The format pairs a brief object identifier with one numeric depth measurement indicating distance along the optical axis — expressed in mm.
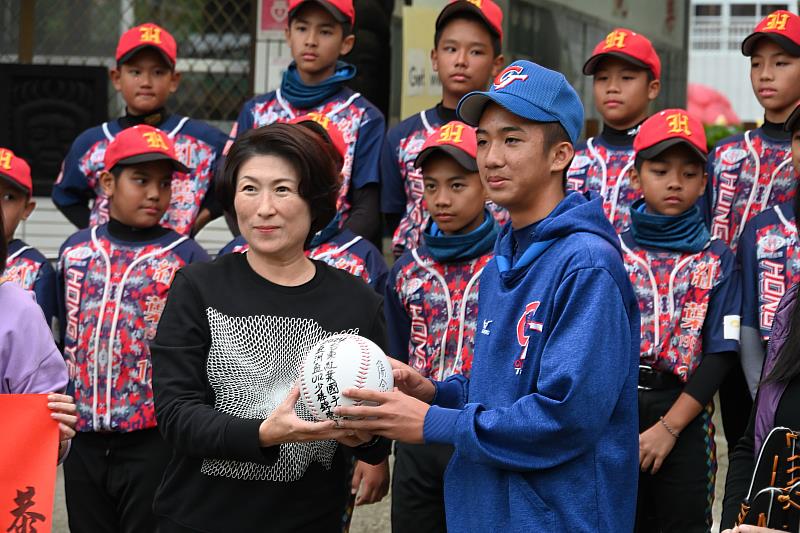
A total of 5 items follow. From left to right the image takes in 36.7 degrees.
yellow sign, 7270
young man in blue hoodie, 2869
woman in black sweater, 3283
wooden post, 8508
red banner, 3334
